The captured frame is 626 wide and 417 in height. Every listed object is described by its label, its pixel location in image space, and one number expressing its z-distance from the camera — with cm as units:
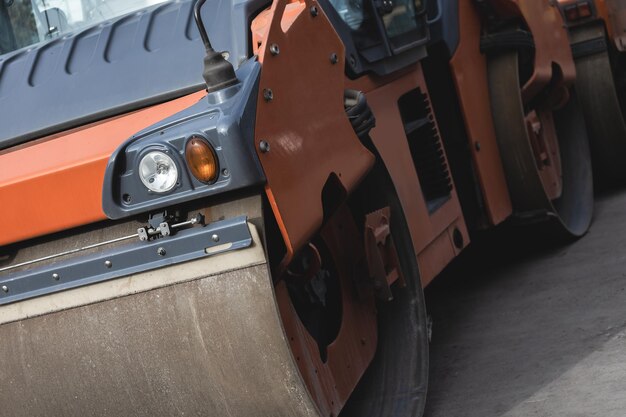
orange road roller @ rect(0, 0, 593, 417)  460
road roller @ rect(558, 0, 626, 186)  1032
